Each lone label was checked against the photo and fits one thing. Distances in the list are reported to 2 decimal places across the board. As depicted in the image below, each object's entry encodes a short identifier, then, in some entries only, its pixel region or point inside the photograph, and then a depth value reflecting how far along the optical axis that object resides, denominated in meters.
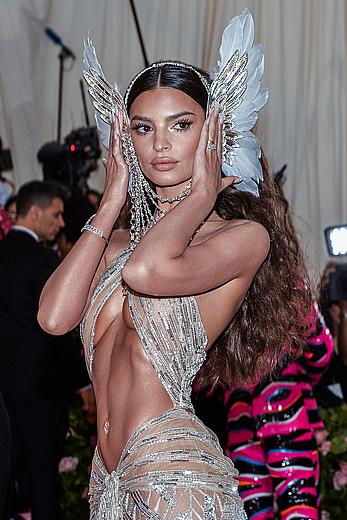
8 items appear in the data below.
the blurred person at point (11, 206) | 6.90
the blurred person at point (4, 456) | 3.99
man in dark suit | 5.49
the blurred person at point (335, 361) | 5.17
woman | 2.59
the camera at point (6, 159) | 7.65
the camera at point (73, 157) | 7.39
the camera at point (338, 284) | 5.07
